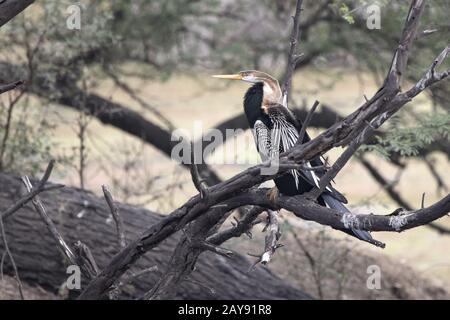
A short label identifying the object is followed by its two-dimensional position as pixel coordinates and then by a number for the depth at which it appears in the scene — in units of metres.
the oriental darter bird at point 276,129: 6.70
